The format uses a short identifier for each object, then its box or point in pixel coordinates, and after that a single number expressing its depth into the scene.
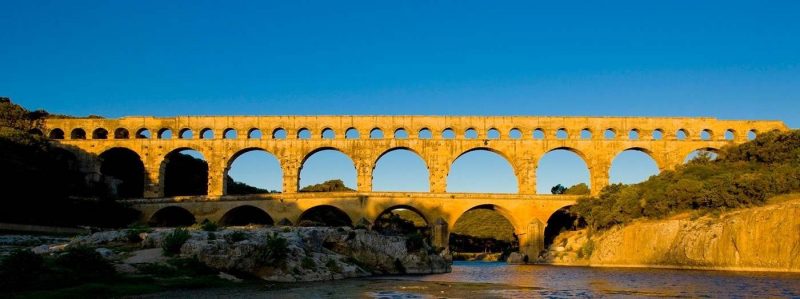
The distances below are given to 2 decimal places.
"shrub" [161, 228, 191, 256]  22.77
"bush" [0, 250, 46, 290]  16.61
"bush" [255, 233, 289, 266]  24.00
